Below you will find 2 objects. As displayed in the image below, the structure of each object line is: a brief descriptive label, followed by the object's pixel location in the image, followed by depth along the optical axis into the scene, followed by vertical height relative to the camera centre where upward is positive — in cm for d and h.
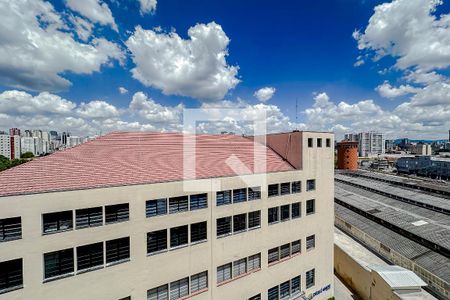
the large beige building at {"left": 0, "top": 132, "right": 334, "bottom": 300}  1347 -521
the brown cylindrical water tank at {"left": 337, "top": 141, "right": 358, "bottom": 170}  10831 -402
